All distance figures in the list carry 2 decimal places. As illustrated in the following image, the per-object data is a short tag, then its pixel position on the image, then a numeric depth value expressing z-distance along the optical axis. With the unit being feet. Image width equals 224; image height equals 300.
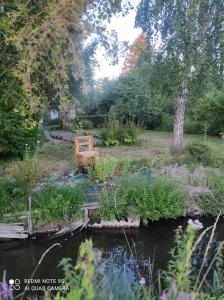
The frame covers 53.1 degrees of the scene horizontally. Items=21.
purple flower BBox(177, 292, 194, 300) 4.81
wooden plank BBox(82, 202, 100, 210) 16.86
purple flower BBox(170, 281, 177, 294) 5.17
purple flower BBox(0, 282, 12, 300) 5.37
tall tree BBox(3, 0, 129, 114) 6.55
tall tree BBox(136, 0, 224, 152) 24.03
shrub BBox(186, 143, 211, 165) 23.43
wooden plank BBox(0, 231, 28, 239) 15.63
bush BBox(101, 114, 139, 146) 32.86
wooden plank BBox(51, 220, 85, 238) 16.20
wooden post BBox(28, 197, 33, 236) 15.76
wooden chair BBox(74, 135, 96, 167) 22.20
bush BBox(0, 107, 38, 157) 21.58
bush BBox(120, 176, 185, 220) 17.14
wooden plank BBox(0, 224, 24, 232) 15.65
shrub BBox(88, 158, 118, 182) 19.85
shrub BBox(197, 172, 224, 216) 18.23
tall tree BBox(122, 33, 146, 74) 26.80
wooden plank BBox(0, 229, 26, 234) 15.61
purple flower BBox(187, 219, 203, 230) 4.81
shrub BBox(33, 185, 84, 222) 16.02
